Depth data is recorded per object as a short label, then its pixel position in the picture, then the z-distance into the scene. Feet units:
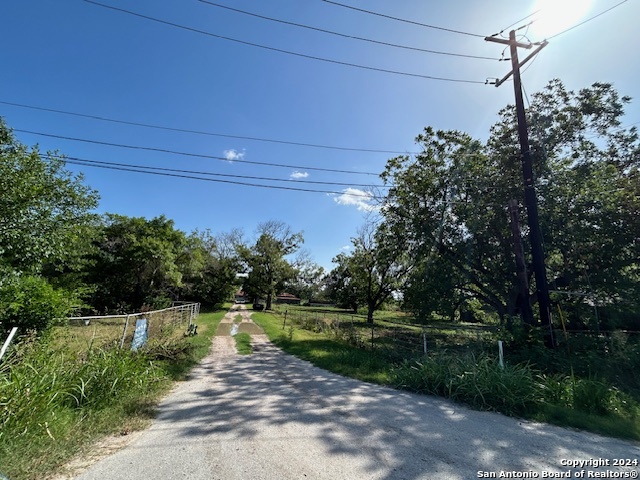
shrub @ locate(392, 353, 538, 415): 16.16
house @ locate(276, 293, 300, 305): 236.08
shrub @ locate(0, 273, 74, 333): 15.58
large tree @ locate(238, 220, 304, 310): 105.29
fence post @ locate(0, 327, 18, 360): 11.21
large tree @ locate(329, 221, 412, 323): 81.10
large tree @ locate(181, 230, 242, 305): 97.14
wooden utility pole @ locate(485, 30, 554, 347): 24.10
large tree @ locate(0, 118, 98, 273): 19.93
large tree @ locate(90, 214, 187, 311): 62.23
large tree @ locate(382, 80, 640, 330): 34.01
